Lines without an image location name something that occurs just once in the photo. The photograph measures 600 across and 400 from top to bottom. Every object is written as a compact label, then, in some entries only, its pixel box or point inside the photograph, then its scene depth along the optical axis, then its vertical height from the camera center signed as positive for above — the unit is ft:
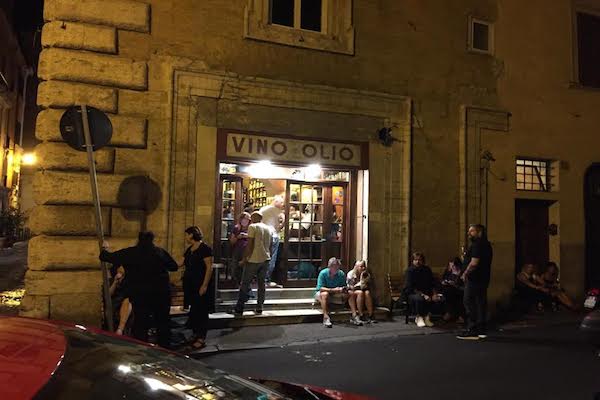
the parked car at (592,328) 22.67 -4.20
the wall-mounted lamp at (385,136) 33.68 +6.04
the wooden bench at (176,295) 27.86 -3.92
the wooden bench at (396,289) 32.42 -3.89
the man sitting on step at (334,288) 30.50 -3.64
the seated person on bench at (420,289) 30.63 -3.69
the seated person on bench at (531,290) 36.11 -4.13
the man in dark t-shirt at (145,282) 21.03 -2.43
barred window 39.34 +4.40
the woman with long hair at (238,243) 32.35 -1.15
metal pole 18.63 +0.95
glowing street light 118.73 +14.14
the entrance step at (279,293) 31.19 -4.21
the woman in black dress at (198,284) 24.52 -2.89
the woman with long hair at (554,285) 36.55 -3.79
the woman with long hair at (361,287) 30.68 -3.56
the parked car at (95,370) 5.06 -1.68
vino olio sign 30.25 +4.70
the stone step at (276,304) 29.71 -4.69
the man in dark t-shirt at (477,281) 27.53 -2.76
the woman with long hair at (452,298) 31.81 -4.22
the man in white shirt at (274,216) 34.32 +0.66
